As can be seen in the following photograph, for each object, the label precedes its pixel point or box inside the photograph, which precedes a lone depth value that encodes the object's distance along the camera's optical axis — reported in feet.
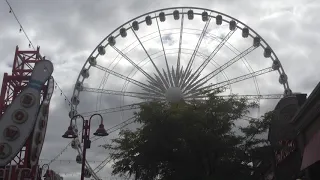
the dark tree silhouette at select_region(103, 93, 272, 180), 72.28
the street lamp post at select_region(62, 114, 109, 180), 56.94
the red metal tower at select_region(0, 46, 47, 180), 101.74
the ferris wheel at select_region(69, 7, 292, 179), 101.50
